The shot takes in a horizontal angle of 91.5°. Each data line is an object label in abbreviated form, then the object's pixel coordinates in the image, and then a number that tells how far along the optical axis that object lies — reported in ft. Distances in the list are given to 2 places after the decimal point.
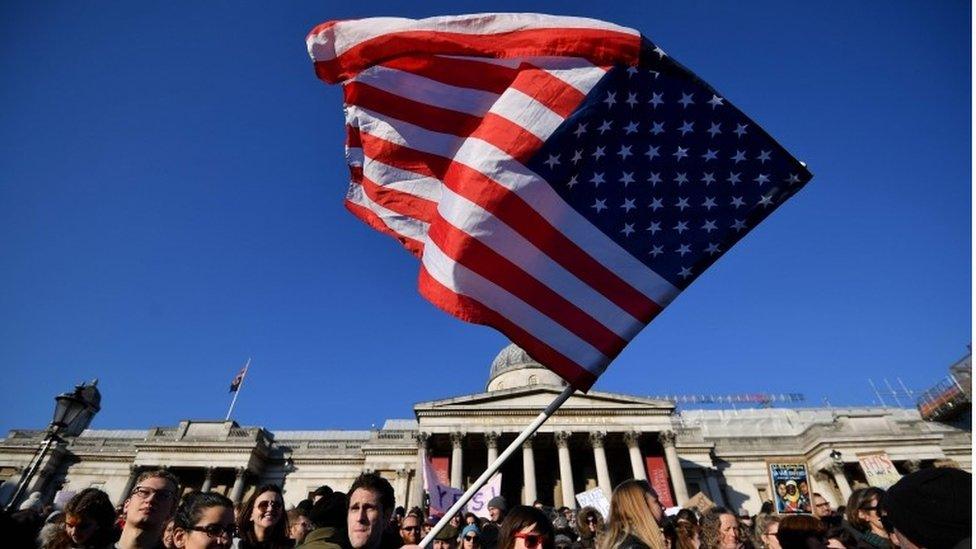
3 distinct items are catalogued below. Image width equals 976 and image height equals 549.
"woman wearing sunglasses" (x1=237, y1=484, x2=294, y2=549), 18.44
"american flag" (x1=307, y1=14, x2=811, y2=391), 13.07
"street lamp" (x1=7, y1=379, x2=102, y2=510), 29.14
